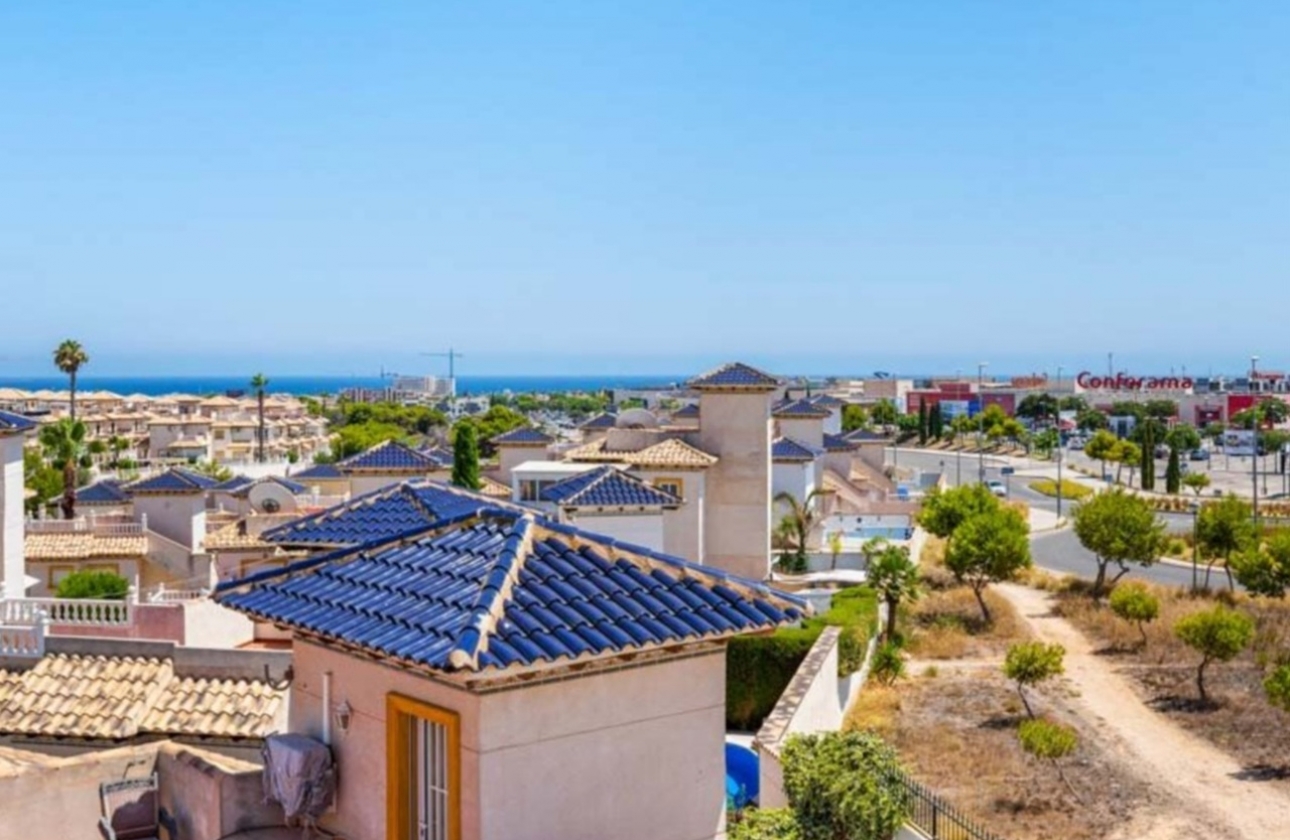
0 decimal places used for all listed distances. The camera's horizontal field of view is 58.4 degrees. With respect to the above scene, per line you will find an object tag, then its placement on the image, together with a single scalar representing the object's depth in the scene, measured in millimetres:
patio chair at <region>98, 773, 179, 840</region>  9289
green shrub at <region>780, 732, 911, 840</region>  11500
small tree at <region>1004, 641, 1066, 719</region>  24703
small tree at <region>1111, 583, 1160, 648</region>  31875
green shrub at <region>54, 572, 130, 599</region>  26922
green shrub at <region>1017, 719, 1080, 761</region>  20688
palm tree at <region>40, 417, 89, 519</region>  45259
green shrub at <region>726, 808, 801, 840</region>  11094
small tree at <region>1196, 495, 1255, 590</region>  39531
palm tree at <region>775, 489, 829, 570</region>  37406
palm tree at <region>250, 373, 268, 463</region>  85062
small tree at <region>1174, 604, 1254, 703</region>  26750
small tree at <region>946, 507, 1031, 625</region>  35250
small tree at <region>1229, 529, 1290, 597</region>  35562
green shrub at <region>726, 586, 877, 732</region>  24250
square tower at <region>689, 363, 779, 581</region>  31703
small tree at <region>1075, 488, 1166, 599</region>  38375
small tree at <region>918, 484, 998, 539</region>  42462
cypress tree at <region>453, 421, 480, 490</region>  42625
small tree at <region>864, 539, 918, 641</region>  31391
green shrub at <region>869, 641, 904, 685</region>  28719
